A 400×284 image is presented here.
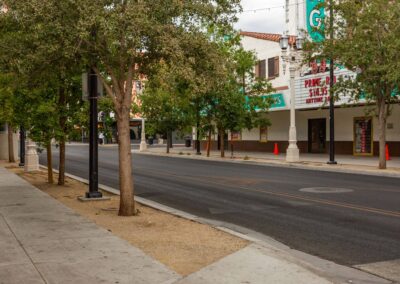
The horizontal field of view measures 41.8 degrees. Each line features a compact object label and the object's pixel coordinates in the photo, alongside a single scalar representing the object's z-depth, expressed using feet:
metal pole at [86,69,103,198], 40.50
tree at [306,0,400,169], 67.15
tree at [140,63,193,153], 126.62
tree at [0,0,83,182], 30.14
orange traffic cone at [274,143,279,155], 115.75
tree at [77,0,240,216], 29.58
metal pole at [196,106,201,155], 116.57
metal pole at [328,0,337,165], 78.15
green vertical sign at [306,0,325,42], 100.83
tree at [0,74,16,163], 49.89
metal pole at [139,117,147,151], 155.85
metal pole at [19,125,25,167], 85.01
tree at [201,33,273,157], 104.42
